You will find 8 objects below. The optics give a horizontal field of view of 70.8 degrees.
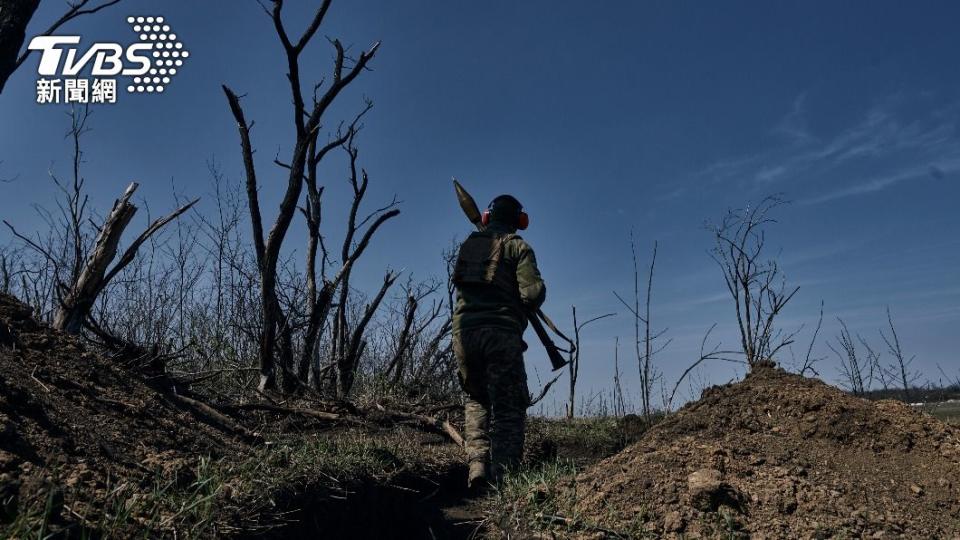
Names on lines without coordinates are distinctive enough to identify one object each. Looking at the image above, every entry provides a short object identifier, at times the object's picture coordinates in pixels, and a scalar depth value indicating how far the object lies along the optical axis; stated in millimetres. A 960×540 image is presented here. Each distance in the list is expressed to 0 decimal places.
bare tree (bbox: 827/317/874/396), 10602
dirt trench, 3818
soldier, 5062
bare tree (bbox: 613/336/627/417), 9594
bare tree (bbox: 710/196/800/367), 7633
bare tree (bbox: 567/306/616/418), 9450
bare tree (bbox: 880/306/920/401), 10523
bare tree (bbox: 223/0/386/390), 7496
